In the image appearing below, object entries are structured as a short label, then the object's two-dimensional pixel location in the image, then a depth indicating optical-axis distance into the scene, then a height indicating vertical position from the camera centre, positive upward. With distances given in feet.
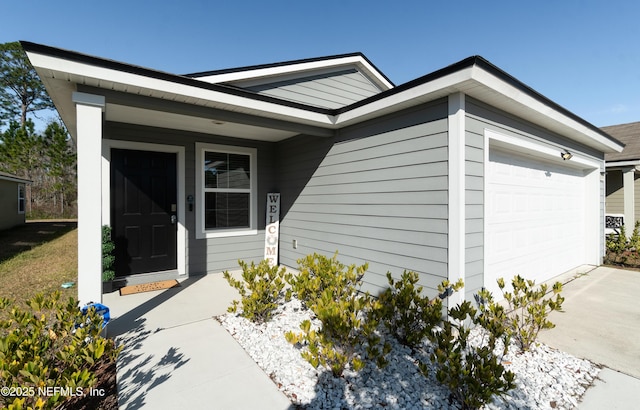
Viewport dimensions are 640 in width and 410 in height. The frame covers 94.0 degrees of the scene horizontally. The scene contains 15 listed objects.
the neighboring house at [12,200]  36.92 +0.39
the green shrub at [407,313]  8.72 -3.28
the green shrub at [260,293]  10.54 -3.24
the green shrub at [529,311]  8.53 -3.22
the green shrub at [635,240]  22.68 -2.70
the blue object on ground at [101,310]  8.69 -3.15
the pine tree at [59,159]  46.39 +6.95
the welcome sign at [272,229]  19.51 -1.67
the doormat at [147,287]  14.44 -4.23
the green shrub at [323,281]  9.96 -2.73
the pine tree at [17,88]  51.42 +20.97
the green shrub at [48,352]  5.07 -2.97
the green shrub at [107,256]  13.69 -2.44
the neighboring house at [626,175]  24.53 +2.77
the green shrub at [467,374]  6.03 -3.62
